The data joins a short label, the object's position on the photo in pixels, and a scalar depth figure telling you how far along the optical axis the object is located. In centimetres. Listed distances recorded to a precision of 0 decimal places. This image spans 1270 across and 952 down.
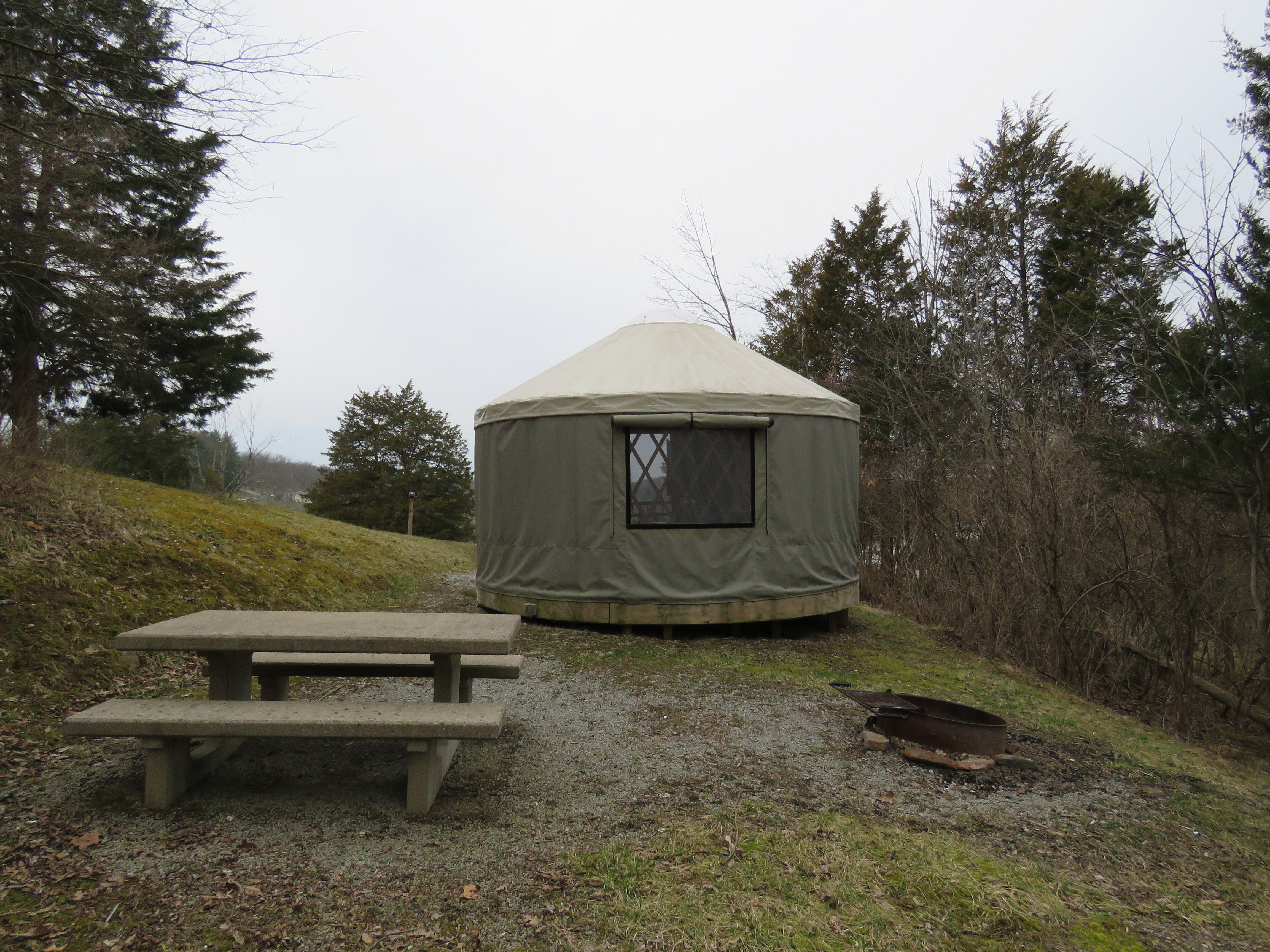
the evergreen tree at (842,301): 1216
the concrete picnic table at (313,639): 214
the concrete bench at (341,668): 271
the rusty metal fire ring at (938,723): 280
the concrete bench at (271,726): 204
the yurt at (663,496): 494
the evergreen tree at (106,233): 306
